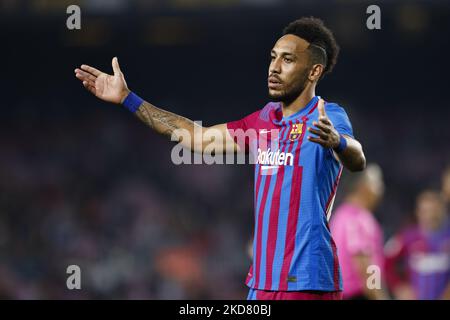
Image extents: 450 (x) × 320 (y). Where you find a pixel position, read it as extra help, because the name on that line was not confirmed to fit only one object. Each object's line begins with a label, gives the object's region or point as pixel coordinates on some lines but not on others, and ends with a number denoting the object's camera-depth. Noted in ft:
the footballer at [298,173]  26.35
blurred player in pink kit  46.19
